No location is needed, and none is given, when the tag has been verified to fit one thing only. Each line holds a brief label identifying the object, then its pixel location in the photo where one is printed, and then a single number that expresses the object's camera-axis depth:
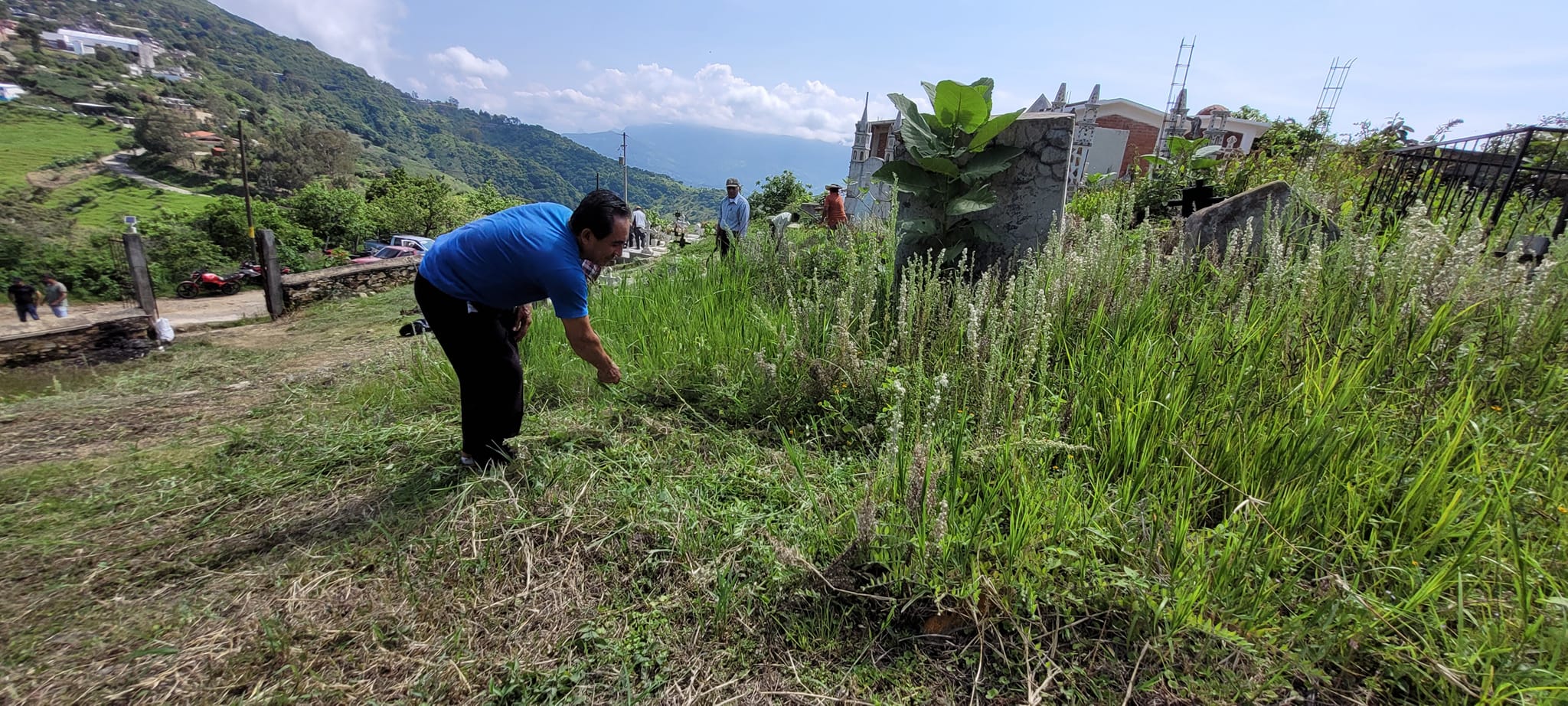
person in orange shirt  9.95
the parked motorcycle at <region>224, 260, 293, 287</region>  26.72
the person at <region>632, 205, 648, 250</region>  23.25
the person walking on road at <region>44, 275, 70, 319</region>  17.61
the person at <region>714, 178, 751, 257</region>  9.55
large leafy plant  3.88
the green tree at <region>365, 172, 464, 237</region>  41.34
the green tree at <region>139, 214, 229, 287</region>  27.73
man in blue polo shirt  2.66
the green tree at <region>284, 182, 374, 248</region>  38.28
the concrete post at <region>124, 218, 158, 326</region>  10.78
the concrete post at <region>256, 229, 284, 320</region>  12.59
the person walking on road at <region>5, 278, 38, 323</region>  15.12
